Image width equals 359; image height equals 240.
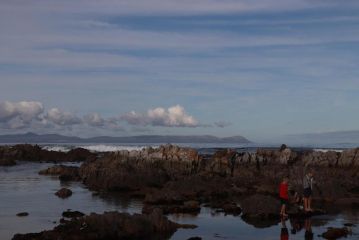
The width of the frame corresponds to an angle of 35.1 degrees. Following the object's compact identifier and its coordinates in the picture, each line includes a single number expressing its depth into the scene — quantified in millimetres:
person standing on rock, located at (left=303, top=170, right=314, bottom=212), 30638
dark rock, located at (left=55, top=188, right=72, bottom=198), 37019
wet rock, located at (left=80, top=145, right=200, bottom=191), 42594
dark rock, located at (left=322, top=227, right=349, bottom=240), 23219
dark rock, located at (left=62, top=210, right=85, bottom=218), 27797
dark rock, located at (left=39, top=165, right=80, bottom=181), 51312
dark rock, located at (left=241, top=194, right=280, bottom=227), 28391
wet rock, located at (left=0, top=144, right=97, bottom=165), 82312
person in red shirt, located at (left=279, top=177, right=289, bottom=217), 28469
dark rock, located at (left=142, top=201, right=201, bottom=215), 30000
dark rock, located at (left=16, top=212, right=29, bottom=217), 28031
